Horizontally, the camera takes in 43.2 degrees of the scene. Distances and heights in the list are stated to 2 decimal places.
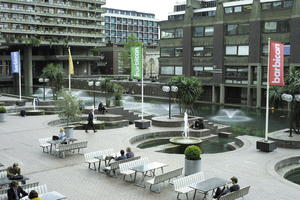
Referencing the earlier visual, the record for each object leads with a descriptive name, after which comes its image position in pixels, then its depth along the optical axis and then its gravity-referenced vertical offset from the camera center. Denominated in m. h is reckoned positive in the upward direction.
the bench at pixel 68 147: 20.35 -3.92
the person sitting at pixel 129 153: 17.83 -3.66
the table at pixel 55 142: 21.61 -3.80
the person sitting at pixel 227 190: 13.25 -3.98
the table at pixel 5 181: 14.12 -3.99
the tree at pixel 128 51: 107.10 +7.40
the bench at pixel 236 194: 12.66 -4.02
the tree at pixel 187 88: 35.38 -1.09
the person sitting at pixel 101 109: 37.52 -3.29
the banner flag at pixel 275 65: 22.58 +0.72
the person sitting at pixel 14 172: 14.52 -3.74
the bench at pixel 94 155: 18.16 -3.88
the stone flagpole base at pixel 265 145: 22.05 -4.01
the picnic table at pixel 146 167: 16.09 -3.96
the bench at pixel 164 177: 14.80 -4.05
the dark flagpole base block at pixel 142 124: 29.64 -3.75
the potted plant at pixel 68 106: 26.60 -2.15
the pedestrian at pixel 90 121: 28.31 -3.39
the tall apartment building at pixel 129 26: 154.88 +21.47
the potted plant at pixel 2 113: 33.75 -3.42
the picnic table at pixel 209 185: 13.64 -4.00
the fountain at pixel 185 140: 25.27 -4.41
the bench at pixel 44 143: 21.59 -3.92
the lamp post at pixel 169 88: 32.34 -1.02
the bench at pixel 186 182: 13.91 -4.05
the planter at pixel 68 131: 25.13 -3.73
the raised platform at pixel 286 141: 23.55 -3.96
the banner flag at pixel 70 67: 38.66 +0.85
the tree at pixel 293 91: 25.42 -0.95
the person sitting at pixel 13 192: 12.37 -3.82
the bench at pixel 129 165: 16.28 -3.96
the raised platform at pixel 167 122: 31.17 -3.79
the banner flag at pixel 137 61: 31.33 +1.20
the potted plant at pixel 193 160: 16.75 -3.69
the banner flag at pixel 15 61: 44.56 +1.59
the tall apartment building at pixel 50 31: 90.50 +11.36
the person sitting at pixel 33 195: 11.39 -3.62
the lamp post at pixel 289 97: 23.38 -1.23
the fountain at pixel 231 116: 42.72 -4.83
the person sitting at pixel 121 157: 17.63 -3.77
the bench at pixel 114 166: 16.80 -4.01
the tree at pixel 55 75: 51.50 +0.02
